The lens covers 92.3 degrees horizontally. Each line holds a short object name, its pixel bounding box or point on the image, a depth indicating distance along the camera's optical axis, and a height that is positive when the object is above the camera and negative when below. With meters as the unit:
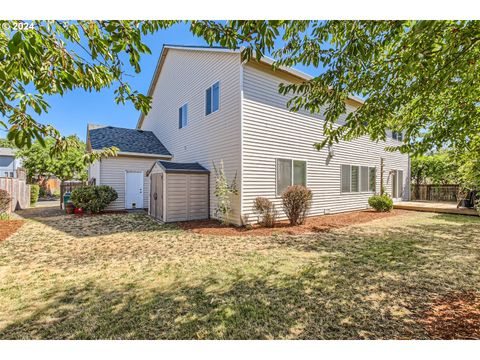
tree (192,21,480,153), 2.44 +1.43
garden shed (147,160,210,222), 8.90 -0.50
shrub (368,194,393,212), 11.41 -1.10
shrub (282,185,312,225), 7.88 -0.75
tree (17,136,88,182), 20.50 +1.18
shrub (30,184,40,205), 15.68 -1.12
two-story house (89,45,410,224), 8.06 +1.69
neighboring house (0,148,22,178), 28.25 +1.90
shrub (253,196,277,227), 7.83 -1.04
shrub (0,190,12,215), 9.91 -1.02
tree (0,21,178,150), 1.61 +1.02
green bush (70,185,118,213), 10.88 -0.94
